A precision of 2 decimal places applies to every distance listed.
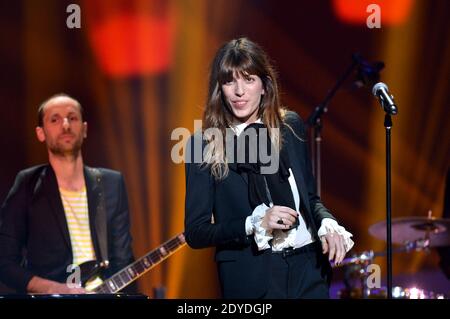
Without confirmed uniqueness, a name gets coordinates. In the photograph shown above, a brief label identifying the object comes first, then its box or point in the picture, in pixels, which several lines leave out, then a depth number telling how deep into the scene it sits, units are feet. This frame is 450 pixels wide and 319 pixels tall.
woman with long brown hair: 16.44
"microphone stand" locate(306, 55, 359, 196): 33.17
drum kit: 31.98
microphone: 18.97
